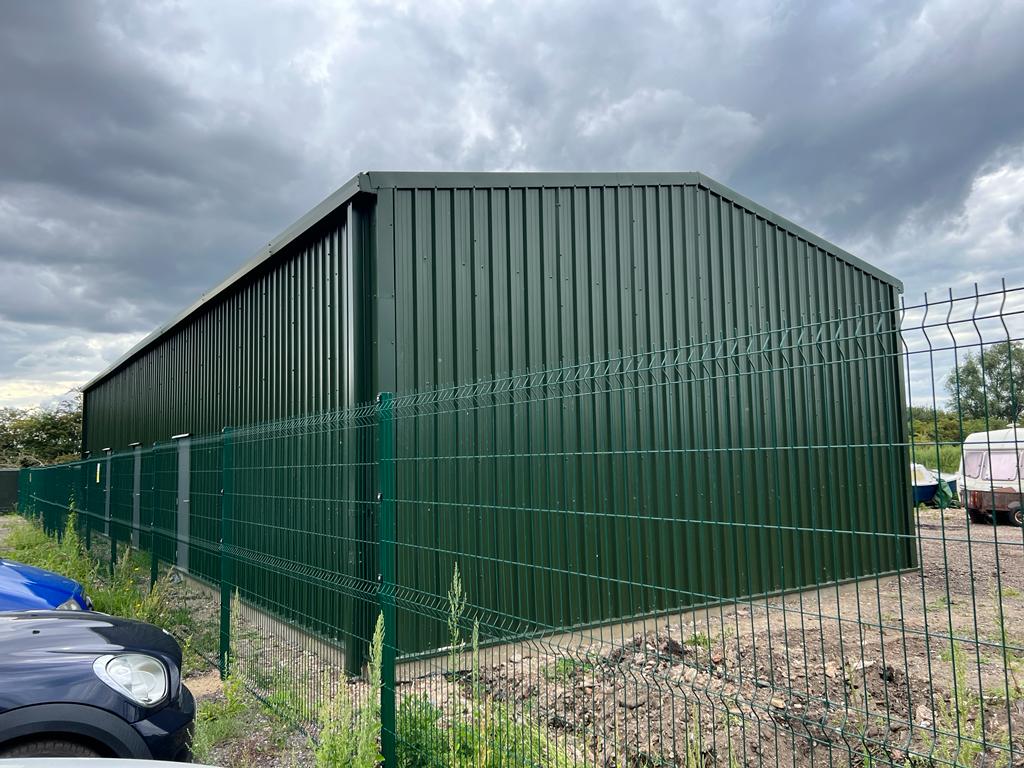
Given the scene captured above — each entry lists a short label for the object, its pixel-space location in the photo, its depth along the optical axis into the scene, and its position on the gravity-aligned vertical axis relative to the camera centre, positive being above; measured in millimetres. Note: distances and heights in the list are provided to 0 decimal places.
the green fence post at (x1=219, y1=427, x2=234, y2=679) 6906 -792
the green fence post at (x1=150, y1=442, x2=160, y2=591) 8914 -799
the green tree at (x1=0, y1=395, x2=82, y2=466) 46219 +1172
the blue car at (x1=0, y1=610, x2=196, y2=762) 3699 -1198
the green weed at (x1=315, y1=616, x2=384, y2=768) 3762 -1442
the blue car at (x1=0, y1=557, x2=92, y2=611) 6418 -1167
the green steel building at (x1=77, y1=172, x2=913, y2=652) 7508 +1485
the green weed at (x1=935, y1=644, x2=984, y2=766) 4125 -1715
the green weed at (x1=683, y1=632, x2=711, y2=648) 6452 -1684
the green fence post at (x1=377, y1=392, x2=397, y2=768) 4387 -633
